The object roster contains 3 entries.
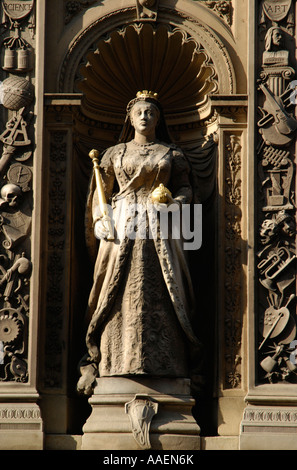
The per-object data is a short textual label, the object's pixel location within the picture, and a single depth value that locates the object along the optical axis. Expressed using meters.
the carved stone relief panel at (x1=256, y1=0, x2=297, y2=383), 15.57
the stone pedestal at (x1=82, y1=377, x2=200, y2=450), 15.14
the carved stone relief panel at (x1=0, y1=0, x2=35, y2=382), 15.72
